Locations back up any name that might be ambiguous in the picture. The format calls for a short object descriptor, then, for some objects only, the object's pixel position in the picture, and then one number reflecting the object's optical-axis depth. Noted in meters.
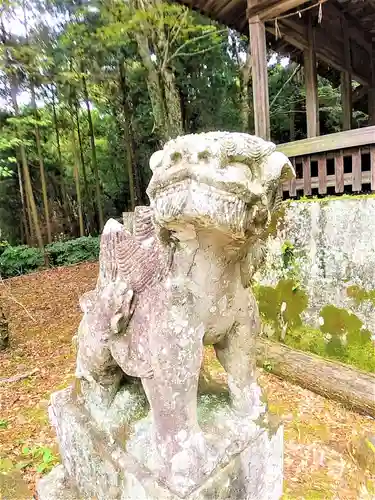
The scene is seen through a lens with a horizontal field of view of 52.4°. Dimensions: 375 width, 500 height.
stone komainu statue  0.86
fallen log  2.91
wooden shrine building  3.52
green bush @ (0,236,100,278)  10.29
